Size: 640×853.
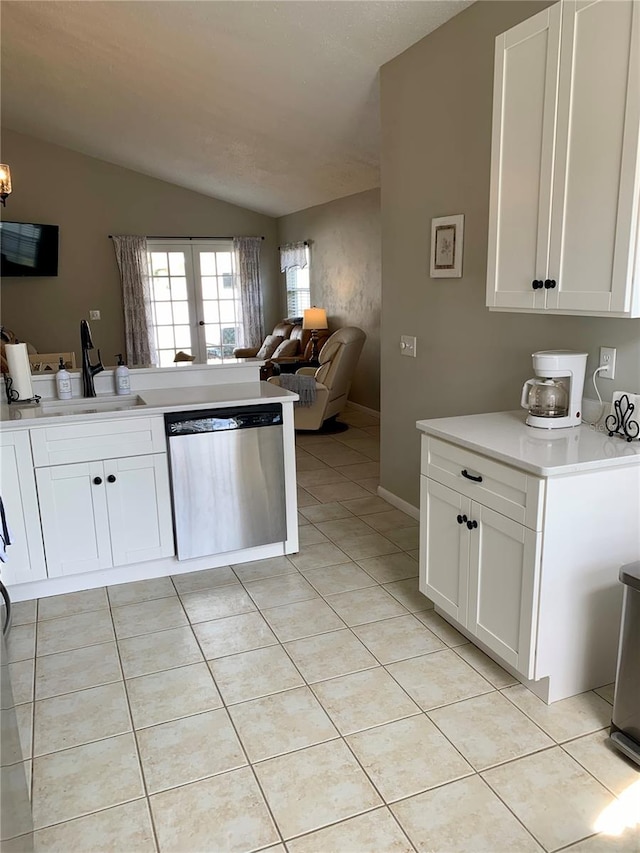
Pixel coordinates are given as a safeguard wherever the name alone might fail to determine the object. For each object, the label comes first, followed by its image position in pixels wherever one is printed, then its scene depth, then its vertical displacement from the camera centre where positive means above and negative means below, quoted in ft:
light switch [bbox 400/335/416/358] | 11.98 -0.84
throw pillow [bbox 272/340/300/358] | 24.85 -1.79
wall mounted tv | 24.59 +2.42
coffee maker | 7.43 -1.12
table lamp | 24.09 -0.62
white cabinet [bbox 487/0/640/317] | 6.01 +1.47
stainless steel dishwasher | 9.85 -2.79
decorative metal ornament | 6.99 -1.41
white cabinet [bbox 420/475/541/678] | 6.66 -3.18
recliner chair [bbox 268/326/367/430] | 19.07 -2.13
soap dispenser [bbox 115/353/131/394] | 10.80 -1.25
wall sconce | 12.62 +2.62
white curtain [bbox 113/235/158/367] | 27.07 +0.45
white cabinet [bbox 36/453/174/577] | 9.27 -3.14
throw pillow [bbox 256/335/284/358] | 26.76 -1.76
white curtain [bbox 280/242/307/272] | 26.79 +2.16
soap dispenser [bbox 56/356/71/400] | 10.48 -1.26
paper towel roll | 9.96 -0.97
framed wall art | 10.28 +0.93
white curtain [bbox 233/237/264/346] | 29.27 +0.99
